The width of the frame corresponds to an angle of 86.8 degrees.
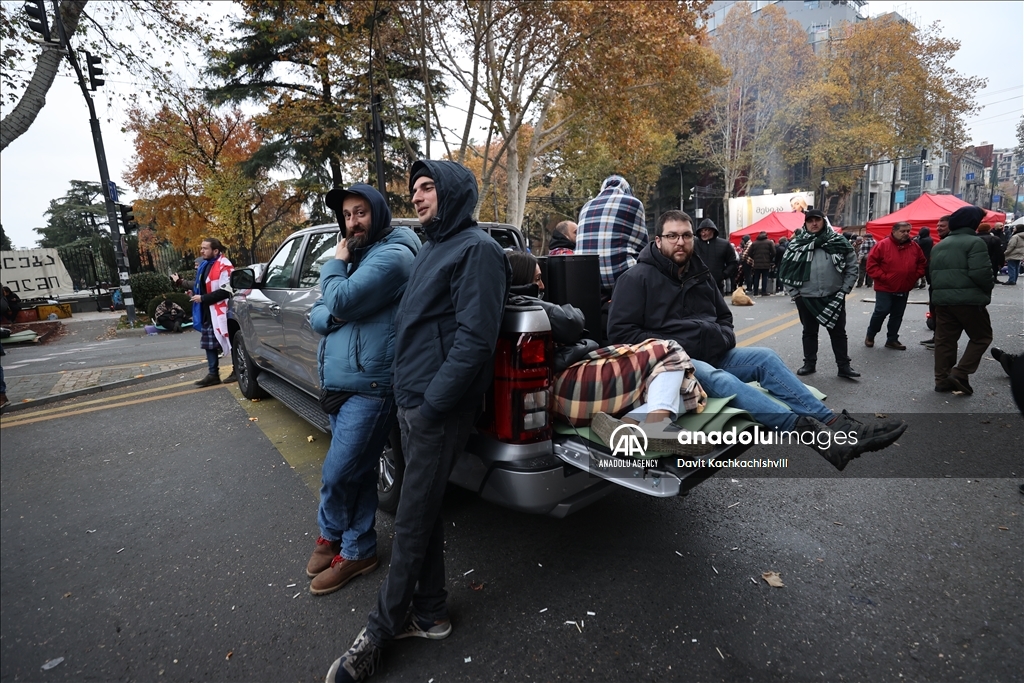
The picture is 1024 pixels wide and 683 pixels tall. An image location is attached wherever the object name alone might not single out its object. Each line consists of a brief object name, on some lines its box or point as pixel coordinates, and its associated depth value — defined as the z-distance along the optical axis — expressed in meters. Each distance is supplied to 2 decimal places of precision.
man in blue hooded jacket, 2.49
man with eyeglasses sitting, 3.15
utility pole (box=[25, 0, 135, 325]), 13.80
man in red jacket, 6.89
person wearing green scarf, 5.86
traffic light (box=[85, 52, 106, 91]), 12.95
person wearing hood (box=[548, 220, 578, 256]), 5.86
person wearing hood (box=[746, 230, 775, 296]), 16.28
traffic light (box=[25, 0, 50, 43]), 8.86
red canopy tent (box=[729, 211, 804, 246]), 22.75
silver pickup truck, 2.30
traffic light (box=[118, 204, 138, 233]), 15.36
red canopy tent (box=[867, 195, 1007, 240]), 16.84
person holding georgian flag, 6.41
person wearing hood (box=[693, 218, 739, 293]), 7.37
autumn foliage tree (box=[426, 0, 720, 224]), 12.49
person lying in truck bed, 2.52
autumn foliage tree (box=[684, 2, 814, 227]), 36.12
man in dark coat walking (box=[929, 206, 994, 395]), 5.14
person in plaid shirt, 4.26
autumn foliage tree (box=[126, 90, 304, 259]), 21.30
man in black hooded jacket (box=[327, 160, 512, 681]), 1.99
